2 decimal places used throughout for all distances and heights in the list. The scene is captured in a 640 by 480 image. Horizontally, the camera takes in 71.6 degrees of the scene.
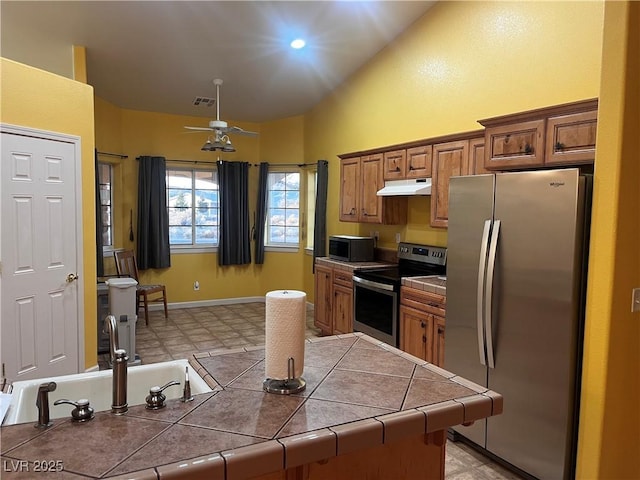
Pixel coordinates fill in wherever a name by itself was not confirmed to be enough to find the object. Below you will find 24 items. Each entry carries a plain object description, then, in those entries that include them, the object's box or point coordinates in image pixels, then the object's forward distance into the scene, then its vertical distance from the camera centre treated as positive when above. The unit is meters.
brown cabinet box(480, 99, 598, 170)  2.55 +0.51
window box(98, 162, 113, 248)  6.13 +0.13
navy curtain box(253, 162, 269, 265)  7.04 -0.01
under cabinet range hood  4.04 +0.27
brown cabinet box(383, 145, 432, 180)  4.07 +0.51
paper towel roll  1.42 -0.38
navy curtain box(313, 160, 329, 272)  6.17 +0.02
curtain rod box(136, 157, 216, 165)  6.66 +0.78
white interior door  3.28 -0.38
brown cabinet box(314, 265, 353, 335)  4.82 -0.99
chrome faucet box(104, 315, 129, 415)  1.31 -0.51
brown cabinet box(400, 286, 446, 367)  3.35 -0.86
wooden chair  5.77 -0.83
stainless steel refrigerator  2.33 -0.50
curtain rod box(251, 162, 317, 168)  6.75 +0.78
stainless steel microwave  5.08 -0.39
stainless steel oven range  3.94 -0.68
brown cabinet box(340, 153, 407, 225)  4.73 +0.21
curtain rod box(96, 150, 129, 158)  5.89 +0.77
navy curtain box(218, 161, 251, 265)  6.87 +0.01
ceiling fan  4.78 +0.83
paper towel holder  1.45 -0.57
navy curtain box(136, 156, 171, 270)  6.30 -0.01
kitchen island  1.06 -0.59
